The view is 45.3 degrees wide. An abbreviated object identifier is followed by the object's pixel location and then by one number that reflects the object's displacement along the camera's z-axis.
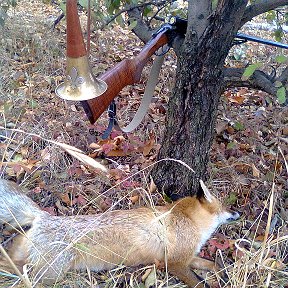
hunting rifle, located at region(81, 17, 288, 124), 1.88
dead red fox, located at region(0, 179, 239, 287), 2.11
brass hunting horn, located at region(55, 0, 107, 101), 1.35
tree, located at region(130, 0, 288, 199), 2.17
